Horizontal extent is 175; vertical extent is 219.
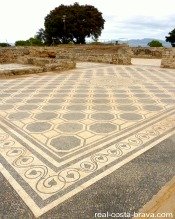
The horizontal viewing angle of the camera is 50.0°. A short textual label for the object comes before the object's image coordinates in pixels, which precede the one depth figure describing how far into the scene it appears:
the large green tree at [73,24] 24.84
